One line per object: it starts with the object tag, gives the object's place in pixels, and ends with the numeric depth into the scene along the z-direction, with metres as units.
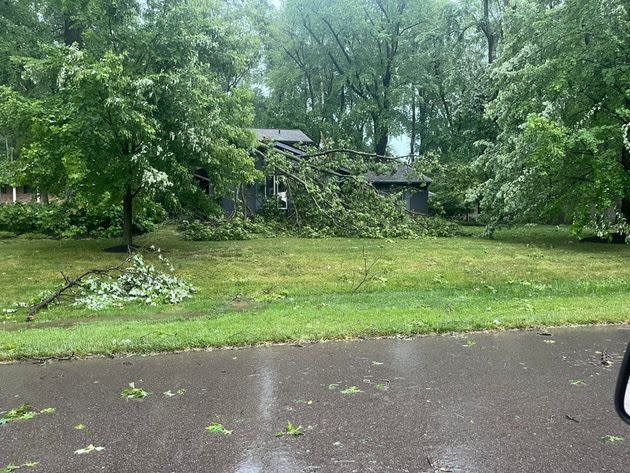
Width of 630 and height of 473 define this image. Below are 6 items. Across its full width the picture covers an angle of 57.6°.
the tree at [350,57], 41.47
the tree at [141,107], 13.16
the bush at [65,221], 20.38
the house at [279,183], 20.91
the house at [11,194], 48.32
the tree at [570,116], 15.08
